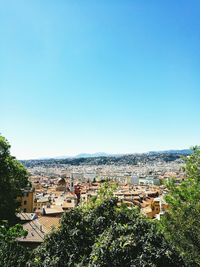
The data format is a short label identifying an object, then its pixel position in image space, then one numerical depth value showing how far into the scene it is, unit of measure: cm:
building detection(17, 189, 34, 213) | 3176
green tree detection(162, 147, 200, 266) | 894
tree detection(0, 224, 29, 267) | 663
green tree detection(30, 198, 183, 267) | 537
